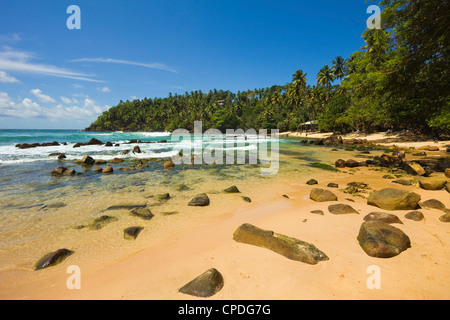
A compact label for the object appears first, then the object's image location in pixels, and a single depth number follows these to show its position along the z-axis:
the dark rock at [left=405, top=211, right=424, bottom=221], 4.30
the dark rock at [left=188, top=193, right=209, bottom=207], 6.20
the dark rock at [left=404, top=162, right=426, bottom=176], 8.33
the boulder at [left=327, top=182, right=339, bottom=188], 7.66
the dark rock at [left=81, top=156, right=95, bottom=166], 14.05
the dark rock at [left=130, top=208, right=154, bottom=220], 5.38
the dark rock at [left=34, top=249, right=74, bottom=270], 3.38
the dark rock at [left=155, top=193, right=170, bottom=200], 6.88
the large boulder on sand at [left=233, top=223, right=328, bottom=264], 3.18
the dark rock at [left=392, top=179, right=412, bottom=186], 7.24
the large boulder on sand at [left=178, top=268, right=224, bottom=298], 2.52
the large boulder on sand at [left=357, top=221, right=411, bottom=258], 3.07
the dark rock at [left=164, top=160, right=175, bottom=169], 12.85
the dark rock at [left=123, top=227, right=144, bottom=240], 4.31
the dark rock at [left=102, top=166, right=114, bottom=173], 11.38
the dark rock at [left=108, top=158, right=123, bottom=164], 14.77
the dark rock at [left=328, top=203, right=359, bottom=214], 4.98
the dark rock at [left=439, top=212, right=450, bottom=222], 4.10
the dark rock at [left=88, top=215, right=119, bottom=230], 4.81
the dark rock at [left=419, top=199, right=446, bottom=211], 4.84
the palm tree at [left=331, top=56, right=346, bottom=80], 51.75
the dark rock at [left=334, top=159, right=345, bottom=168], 12.01
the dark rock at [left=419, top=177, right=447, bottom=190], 6.30
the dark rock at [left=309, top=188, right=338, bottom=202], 6.11
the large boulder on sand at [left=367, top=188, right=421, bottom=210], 4.88
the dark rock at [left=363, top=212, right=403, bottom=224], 4.18
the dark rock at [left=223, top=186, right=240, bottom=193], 7.53
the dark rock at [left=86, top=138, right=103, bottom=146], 29.79
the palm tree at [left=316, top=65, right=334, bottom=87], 51.97
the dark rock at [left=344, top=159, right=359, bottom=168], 11.79
